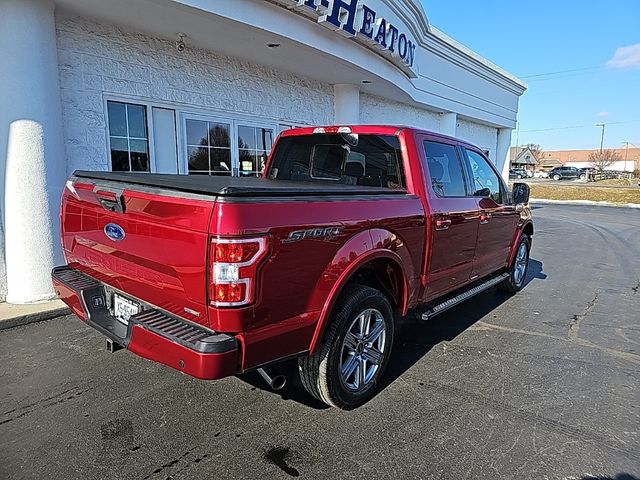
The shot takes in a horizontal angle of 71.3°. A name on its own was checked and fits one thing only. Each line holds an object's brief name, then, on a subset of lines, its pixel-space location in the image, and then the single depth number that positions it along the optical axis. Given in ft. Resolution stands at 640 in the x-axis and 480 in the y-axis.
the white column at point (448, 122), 48.62
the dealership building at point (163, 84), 16.67
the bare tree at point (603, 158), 270.65
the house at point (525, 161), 278.87
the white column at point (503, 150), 65.98
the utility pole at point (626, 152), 309.42
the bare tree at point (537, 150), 364.30
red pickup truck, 7.72
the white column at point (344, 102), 33.24
